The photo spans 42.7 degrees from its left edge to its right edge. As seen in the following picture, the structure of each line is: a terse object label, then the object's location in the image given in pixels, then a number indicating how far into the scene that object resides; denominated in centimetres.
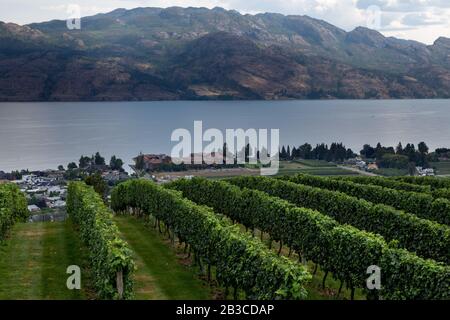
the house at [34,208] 8700
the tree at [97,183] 7001
